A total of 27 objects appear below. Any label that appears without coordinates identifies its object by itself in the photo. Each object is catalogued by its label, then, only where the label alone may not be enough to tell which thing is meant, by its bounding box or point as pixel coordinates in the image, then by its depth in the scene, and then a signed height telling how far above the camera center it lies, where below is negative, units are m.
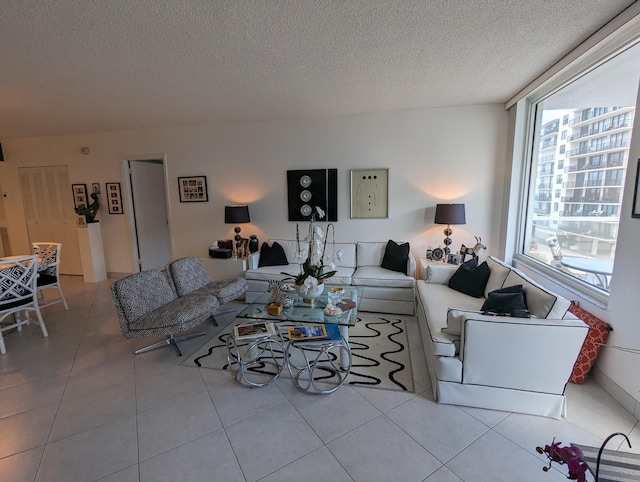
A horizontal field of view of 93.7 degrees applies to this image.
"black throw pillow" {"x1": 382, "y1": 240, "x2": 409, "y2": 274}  3.81 -0.75
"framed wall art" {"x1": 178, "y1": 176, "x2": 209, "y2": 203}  4.80 +0.19
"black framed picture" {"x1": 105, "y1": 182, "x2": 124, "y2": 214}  5.16 +0.08
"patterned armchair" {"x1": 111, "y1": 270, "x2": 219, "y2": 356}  2.58 -0.99
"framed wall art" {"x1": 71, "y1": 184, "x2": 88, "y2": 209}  5.26 +0.16
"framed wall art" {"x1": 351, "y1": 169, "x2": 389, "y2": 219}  4.22 +0.08
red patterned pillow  2.18 -1.11
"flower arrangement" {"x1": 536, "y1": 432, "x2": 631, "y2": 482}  0.77 -0.70
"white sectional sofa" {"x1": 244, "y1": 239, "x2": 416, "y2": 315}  3.56 -0.94
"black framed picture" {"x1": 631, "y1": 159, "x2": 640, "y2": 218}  1.95 -0.03
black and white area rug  2.36 -1.40
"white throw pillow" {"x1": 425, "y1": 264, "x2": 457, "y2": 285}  3.34 -0.84
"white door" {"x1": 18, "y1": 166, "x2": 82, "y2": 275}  5.36 -0.10
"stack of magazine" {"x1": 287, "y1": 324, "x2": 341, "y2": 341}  2.29 -1.04
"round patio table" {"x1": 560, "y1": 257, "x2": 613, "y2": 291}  2.29 -0.56
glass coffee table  2.31 -1.11
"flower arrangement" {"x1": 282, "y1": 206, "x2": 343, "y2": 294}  2.58 -0.60
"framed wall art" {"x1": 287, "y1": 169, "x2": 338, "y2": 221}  4.35 +0.11
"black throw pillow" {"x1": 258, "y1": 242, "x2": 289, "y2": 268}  4.23 -0.80
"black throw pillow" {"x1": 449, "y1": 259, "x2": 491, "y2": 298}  2.98 -0.82
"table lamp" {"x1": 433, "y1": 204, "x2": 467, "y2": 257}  3.74 -0.20
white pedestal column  5.08 -0.85
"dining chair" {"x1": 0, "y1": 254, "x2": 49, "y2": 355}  2.84 -0.82
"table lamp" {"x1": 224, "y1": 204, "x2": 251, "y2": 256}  4.30 -0.21
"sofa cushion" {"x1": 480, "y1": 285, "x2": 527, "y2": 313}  2.11 -0.75
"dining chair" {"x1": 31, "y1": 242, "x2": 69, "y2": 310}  3.63 -0.75
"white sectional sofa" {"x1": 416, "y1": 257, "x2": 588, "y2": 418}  1.84 -1.02
